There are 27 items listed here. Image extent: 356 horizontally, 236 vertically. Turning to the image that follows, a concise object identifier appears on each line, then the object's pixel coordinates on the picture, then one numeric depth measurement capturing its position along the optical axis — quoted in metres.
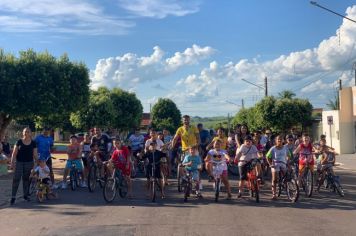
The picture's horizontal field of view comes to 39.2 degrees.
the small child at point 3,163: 19.95
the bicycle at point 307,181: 13.53
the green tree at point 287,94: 62.33
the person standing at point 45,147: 14.62
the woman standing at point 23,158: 12.83
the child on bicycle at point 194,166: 13.00
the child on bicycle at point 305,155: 13.95
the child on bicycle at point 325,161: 14.16
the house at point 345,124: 34.94
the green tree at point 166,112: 80.97
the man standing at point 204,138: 19.28
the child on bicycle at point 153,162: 12.84
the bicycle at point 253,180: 12.51
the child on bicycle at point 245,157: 13.21
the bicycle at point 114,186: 12.37
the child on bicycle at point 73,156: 15.30
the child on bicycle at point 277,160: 13.01
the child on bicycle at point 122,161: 13.09
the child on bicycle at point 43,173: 13.09
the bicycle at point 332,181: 13.77
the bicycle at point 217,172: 12.60
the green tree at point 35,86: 23.19
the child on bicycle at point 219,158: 12.99
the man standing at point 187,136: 14.21
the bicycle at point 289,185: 12.41
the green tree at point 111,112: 49.19
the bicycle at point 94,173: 14.64
